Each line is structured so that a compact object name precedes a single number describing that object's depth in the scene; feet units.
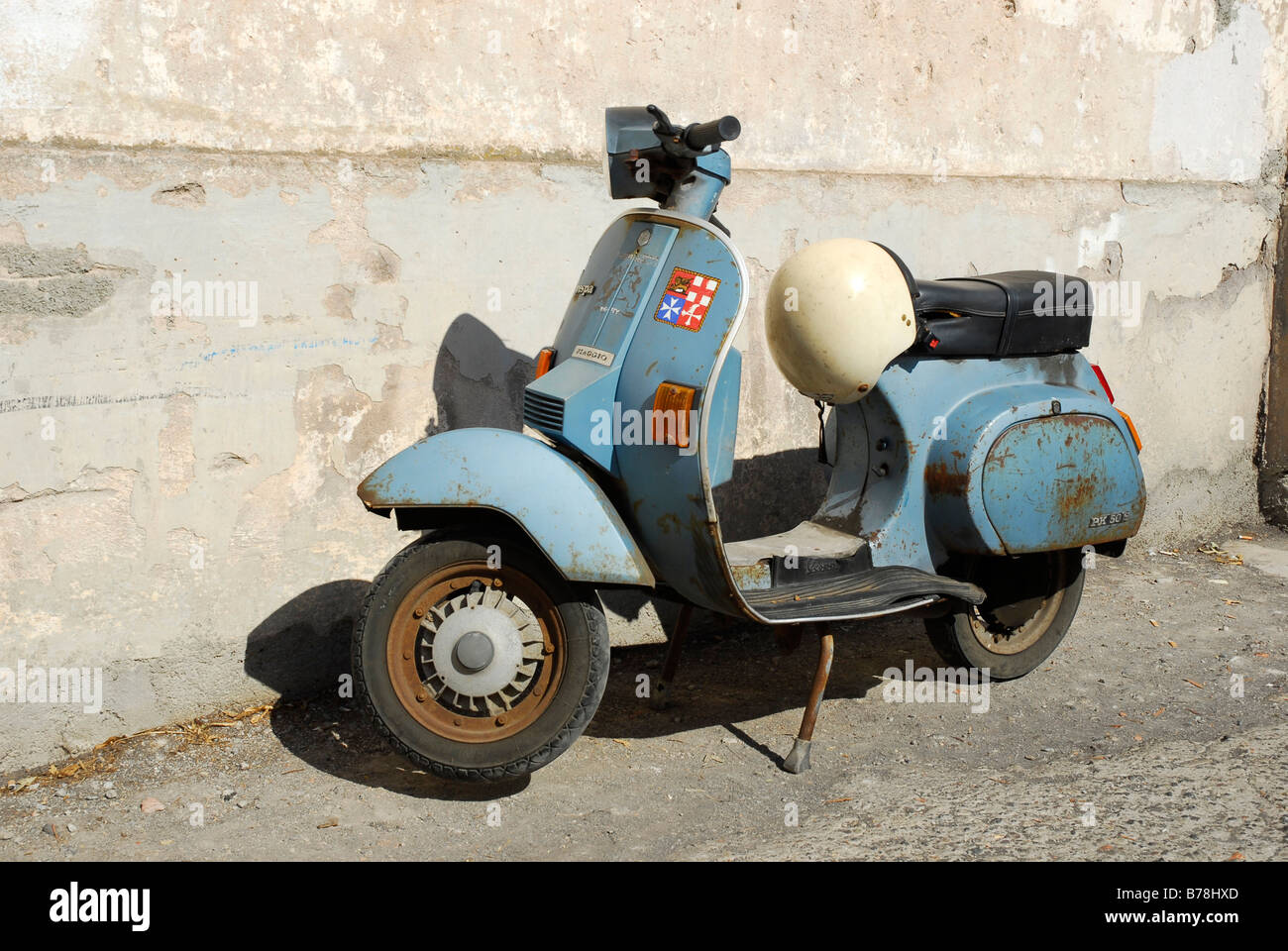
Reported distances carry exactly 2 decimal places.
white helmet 10.65
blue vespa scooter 9.79
